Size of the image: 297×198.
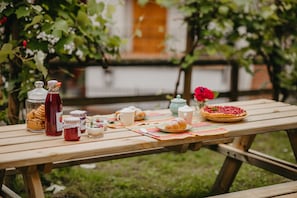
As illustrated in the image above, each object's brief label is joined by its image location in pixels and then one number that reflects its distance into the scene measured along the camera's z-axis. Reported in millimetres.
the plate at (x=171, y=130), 2469
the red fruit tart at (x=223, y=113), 2725
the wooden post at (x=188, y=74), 4679
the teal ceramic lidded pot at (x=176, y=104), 2848
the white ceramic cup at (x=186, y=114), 2646
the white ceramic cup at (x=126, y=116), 2643
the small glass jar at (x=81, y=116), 2432
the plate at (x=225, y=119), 2725
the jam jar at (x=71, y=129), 2295
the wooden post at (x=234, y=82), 5531
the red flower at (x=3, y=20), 3410
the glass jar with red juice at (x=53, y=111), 2383
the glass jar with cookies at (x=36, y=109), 2467
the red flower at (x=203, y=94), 2934
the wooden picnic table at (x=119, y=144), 2127
